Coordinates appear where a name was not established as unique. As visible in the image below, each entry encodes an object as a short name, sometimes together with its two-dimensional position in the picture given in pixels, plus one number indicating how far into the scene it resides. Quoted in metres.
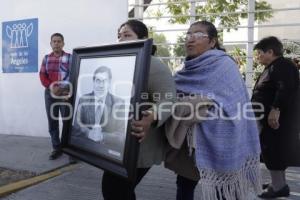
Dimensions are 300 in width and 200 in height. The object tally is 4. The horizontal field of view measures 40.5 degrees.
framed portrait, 2.04
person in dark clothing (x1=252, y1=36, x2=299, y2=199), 3.94
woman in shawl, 2.41
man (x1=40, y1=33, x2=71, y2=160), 5.55
